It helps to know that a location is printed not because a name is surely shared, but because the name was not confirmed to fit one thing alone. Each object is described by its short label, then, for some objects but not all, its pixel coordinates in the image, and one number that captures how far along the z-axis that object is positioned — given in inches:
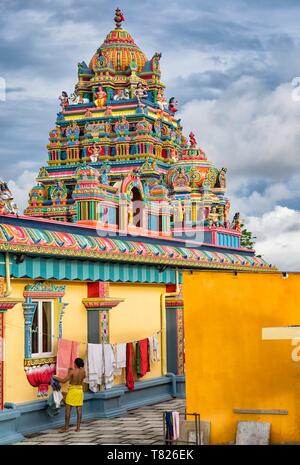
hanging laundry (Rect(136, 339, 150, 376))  770.8
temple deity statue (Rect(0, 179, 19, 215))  604.1
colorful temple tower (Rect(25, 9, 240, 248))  1157.7
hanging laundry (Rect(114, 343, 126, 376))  728.3
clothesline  615.0
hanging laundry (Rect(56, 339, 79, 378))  656.4
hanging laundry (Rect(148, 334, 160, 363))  794.2
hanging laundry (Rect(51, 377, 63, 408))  631.2
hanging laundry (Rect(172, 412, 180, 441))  487.0
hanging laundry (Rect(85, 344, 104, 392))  690.8
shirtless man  627.5
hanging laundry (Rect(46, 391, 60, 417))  631.8
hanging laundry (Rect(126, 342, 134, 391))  749.3
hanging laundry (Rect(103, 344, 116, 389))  707.7
